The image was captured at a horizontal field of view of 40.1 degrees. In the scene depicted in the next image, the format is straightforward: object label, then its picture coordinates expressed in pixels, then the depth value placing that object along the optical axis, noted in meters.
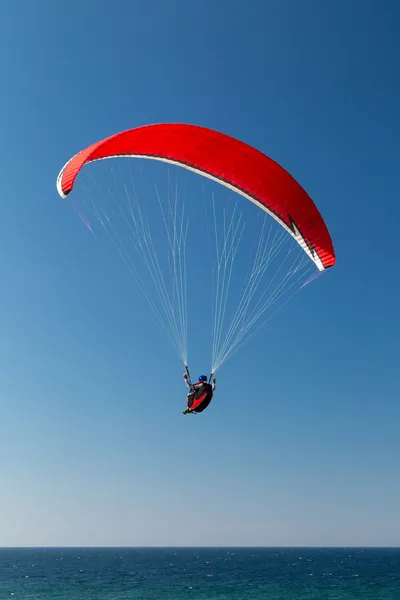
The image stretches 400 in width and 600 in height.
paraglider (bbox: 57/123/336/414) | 13.34
